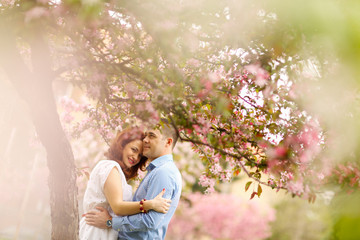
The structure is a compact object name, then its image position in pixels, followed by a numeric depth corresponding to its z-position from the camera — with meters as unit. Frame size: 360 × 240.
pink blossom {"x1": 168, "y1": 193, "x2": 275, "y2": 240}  12.88
